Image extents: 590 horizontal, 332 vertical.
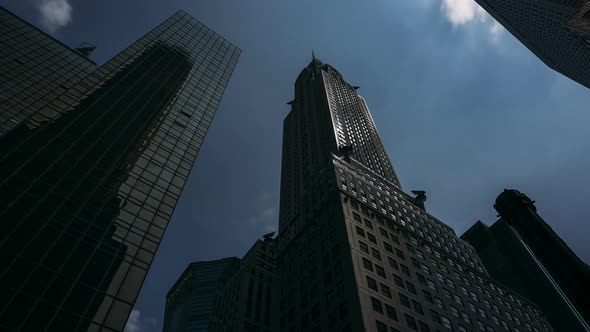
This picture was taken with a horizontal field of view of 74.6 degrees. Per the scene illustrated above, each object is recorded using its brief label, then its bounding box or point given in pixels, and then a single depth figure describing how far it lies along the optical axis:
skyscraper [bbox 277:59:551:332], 48.72
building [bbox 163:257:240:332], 135.51
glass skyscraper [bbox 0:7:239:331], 24.64
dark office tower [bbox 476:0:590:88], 67.69
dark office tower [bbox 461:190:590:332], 77.75
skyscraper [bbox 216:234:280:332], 61.56
